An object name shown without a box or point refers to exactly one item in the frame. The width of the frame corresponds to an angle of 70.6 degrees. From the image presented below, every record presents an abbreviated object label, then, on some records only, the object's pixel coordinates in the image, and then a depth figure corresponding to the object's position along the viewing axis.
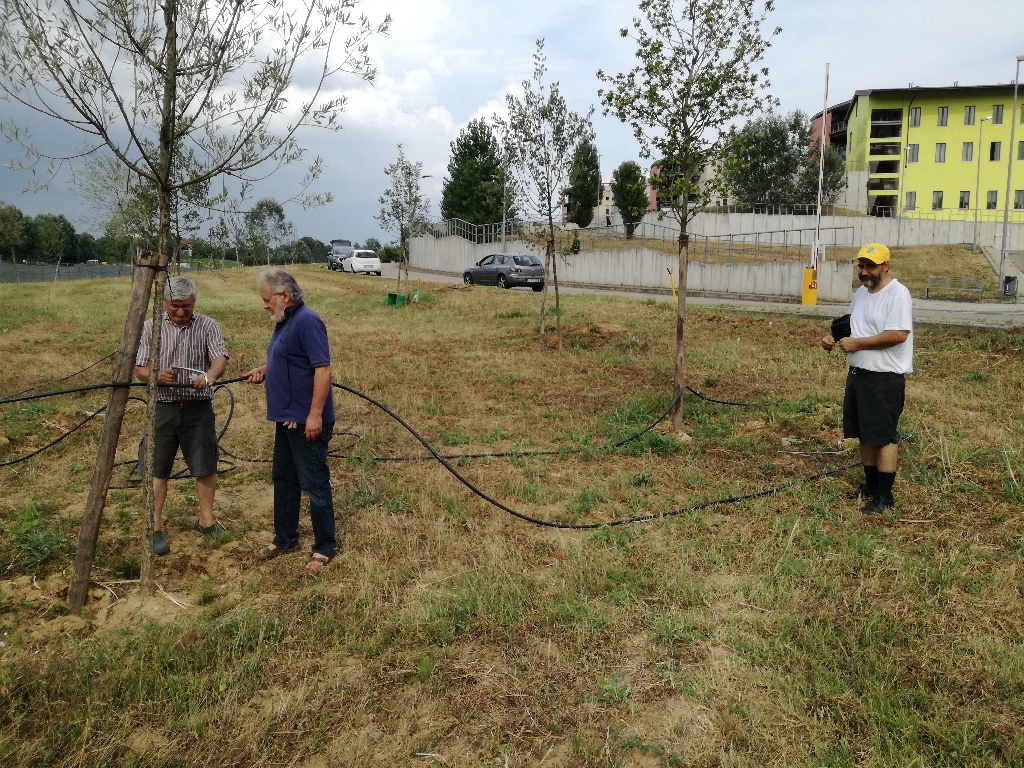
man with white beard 4.59
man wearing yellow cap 5.17
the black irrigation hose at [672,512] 5.30
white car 40.44
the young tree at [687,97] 7.73
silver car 29.23
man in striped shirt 4.93
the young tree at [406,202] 25.31
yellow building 56.19
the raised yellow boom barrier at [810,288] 23.84
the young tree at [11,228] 42.03
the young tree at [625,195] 47.88
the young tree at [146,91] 3.99
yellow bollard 23.84
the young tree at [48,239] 56.38
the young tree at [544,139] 13.45
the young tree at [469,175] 50.07
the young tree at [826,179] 51.06
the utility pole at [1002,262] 28.13
